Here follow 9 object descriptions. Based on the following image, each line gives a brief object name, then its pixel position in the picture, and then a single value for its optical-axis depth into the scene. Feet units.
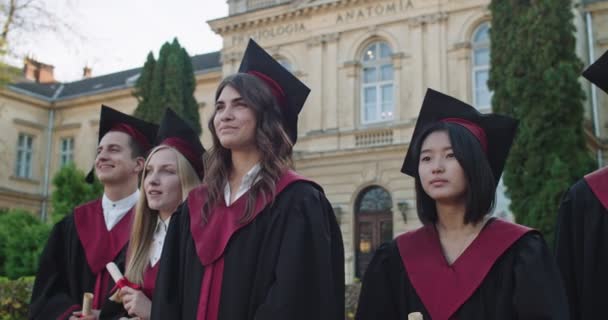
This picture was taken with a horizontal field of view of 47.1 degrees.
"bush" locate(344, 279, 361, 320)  35.53
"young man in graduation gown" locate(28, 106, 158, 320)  15.16
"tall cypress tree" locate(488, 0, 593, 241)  57.57
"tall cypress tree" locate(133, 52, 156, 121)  82.94
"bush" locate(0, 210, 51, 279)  36.73
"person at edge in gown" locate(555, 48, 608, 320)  11.64
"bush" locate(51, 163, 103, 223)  45.88
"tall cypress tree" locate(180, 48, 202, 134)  83.05
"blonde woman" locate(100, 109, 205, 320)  13.67
